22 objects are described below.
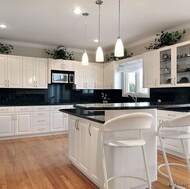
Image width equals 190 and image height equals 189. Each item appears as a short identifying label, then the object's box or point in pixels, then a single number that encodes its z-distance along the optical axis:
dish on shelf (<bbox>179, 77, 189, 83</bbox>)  3.77
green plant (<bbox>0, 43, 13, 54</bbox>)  5.07
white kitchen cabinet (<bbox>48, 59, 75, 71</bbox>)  5.55
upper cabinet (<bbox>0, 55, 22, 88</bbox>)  4.98
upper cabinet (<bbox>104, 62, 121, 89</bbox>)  5.89
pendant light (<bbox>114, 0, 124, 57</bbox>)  2.47
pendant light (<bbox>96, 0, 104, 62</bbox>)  2.85
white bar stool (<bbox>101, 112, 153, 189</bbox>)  1.75
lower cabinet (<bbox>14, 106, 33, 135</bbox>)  4.99
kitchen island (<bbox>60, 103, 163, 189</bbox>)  2.13
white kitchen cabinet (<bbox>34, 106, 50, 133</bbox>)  5.23
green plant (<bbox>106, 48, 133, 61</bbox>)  5.64
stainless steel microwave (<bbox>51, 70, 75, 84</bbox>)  5.61
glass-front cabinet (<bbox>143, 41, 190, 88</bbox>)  3.83
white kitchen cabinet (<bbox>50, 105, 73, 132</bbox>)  5.42
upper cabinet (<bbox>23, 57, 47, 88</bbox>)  5.28
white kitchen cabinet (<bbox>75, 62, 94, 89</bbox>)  5.94
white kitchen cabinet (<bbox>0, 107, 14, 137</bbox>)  4.83
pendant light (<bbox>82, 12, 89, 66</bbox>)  3.13
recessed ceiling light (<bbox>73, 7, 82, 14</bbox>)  3.23
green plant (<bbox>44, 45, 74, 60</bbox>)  5.64
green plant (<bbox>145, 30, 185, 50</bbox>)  4.10
